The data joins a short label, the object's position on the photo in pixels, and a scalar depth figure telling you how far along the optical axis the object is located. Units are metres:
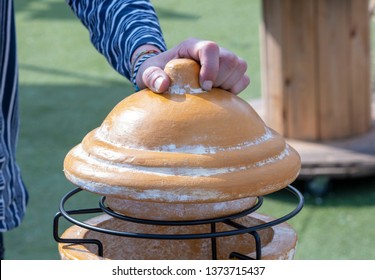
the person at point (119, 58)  1.80
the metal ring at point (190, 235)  1.68
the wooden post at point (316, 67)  3.97
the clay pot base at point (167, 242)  1.87
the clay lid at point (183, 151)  1.68
